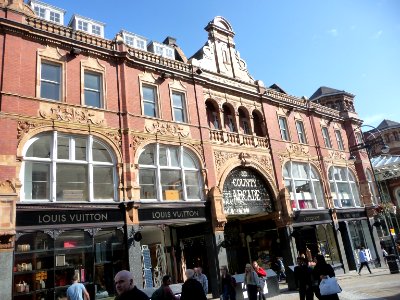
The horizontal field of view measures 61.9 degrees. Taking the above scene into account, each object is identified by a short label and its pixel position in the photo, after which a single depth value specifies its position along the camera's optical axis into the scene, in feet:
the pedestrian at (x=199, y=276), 37.42
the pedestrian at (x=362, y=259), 68.06
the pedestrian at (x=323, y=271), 26.75
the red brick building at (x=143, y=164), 41.98
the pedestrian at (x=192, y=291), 21.89
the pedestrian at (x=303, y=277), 35.60
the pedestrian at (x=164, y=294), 22.97
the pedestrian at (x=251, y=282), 36.32
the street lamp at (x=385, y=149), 64.69
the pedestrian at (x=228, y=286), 36.22
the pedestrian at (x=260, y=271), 43.91
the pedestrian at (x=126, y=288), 13.17
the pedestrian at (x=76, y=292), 32.01
